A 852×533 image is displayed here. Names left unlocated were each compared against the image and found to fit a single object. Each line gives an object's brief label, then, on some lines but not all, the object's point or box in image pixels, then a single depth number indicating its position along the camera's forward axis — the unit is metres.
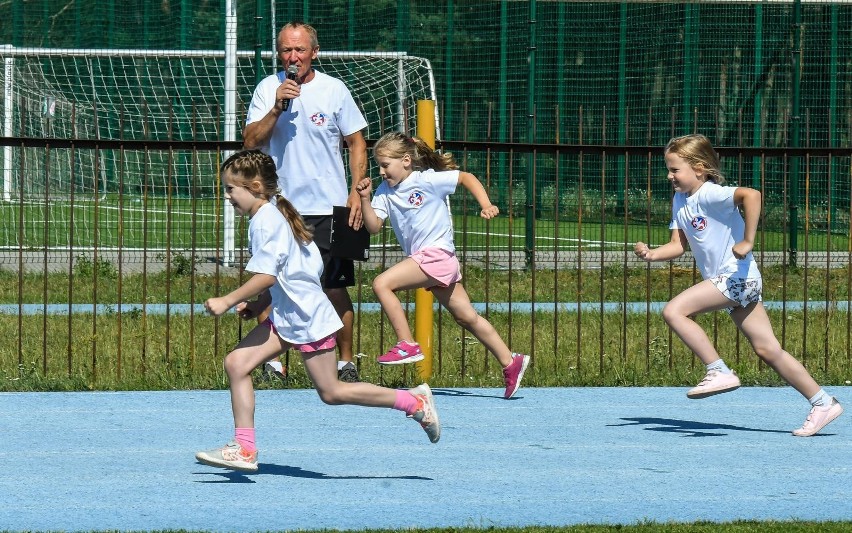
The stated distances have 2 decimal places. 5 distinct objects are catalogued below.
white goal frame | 31.53
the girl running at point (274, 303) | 11.80
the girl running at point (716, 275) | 14.13
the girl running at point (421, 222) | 15.66
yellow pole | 17.28
